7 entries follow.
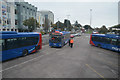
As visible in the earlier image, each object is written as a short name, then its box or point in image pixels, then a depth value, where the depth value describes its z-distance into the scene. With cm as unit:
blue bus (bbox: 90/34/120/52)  1507
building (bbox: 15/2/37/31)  3816
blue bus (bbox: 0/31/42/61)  886
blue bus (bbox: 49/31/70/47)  1710
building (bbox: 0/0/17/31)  2876
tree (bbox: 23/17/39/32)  3605
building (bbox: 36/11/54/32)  5309
